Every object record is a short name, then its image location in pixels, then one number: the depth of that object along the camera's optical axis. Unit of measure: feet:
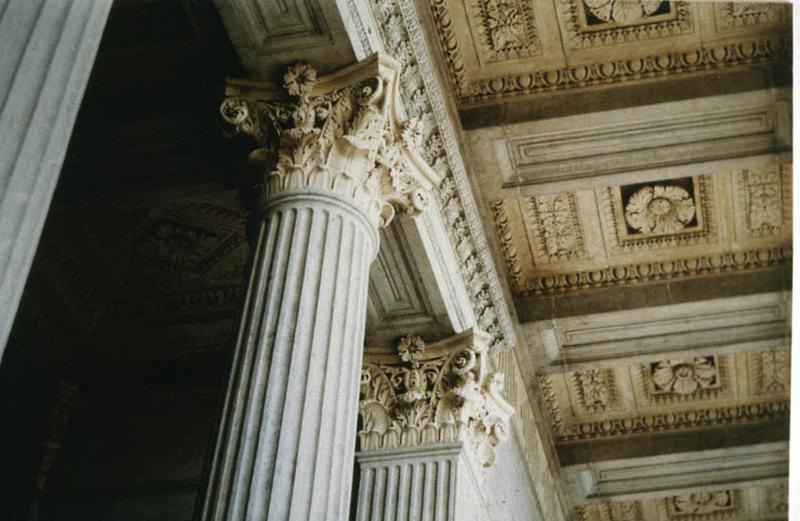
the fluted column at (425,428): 25.63
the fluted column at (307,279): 16.75
